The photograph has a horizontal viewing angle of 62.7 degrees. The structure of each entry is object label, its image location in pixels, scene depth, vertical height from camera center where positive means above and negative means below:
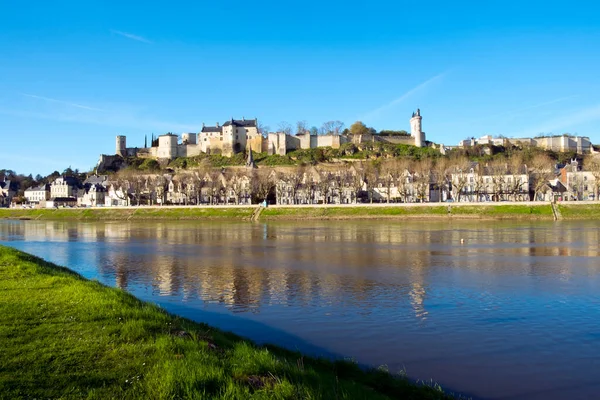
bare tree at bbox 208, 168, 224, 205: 83.90 +1.92
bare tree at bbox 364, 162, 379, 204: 85.06 +3.59
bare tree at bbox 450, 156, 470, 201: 75.06 +3.98
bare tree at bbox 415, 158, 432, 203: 76.88 +2.59
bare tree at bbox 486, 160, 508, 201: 74.19 +3.01
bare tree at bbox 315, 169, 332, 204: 79.94 +2.30
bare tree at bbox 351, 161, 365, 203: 82.12 +2.92
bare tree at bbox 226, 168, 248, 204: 86.25 +2.32
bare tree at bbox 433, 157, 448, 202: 78.44 +3.27
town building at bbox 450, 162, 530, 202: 75.59 +2.05
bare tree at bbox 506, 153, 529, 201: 74.31 +2.67
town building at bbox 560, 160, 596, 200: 79.69 +1.44
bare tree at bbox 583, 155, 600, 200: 68.69 +4.11
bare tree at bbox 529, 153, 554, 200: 75.61 +3.73
